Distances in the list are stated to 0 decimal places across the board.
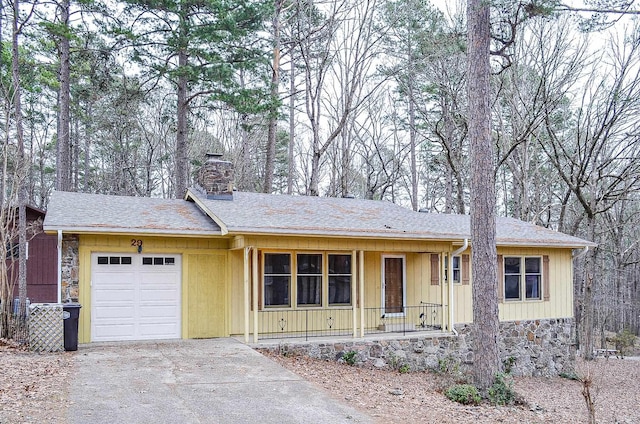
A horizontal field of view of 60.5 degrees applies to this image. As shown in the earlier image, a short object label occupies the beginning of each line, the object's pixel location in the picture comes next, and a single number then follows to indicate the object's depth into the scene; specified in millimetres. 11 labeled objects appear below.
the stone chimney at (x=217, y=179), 12164
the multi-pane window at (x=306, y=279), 11602
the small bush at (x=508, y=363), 13116
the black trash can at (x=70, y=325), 9320
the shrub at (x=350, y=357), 10859
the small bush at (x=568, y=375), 13734
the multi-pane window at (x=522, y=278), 13633
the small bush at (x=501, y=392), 8531
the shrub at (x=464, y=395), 8391
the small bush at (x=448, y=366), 11961
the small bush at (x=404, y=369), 11273
